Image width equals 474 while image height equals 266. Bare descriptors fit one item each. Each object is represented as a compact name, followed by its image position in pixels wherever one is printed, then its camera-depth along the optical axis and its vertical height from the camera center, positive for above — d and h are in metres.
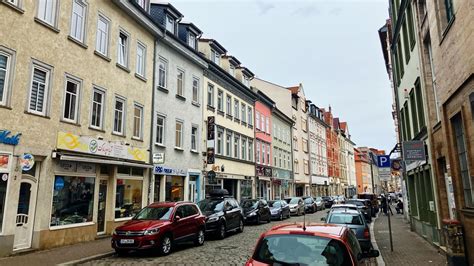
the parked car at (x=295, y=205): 31.48 -0.65
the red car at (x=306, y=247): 5.09 -0.72
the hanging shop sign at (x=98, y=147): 13.84 +2.19
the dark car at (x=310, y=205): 34.95 -0.73
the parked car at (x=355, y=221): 11.80 -0.82
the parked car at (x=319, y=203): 39.06 -0.63
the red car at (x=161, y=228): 11.54 -1.00
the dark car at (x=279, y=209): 26.50 -0.83
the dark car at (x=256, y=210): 22.53 -0.81
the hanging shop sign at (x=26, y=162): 11.82 +1.23
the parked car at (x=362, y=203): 24.62 -0.43
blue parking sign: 13.35 +1.30
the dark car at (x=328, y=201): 45.86 -0.48
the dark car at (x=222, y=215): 16.16 -0.79
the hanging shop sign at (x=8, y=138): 11.39 +1.96
